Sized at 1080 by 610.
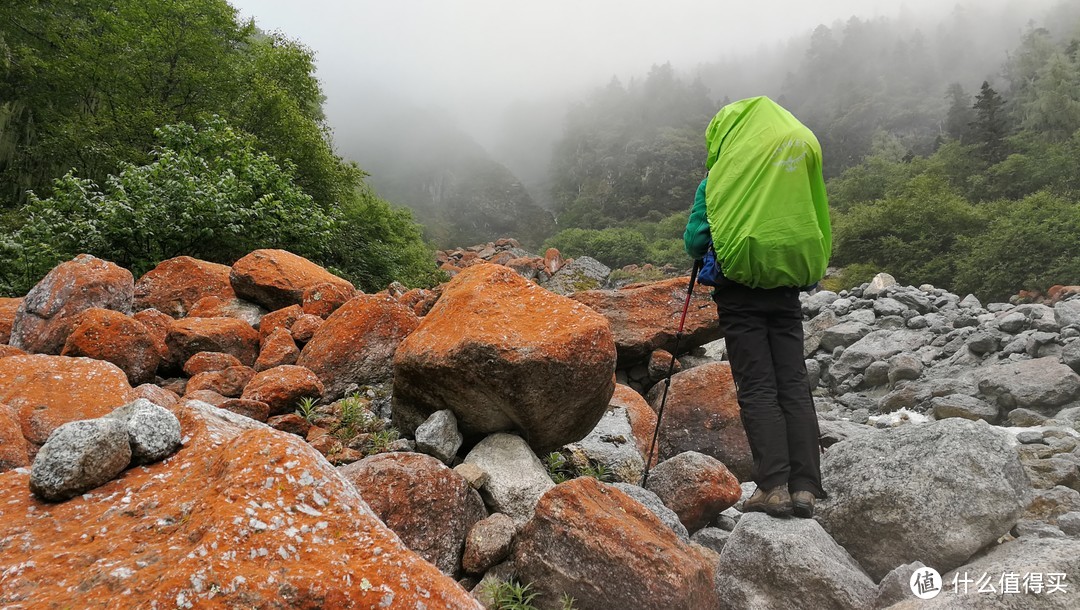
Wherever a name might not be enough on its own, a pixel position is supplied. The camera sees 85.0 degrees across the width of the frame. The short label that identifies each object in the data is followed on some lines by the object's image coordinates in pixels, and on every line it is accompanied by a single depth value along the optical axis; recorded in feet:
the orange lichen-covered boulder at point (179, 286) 24.84
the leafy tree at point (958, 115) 230.48
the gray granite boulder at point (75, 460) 6.83
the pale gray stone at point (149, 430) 7.54
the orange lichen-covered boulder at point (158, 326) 17.83
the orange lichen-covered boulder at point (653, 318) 24.04
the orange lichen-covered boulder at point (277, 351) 17.80
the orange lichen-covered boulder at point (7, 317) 19.92
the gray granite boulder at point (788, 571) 9.12
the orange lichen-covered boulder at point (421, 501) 9.92
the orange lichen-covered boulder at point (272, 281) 23.85
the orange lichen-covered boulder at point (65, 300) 18.17
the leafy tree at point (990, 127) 159.84
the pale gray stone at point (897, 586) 8.68
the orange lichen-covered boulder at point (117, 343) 16.31
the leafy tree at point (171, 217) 31.45
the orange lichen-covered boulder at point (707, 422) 17.92
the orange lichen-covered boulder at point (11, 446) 9.35
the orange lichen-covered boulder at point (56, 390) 11.80
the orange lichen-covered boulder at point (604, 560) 8.97
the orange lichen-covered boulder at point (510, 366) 12.63
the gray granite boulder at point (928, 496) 9.51
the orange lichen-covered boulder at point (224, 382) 15.84
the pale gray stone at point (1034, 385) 30.48
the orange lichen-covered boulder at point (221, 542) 5.52
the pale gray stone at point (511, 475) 12.09
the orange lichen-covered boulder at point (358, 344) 16.66
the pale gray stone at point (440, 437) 12.84
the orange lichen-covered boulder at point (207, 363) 17.52
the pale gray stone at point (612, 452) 14.80
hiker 10.94
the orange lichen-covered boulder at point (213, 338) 18.45
